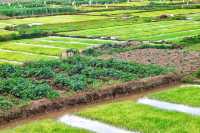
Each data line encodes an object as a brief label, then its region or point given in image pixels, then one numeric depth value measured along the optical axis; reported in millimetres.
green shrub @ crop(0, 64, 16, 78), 17859
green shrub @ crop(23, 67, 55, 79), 17594
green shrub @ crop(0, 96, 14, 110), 13656
